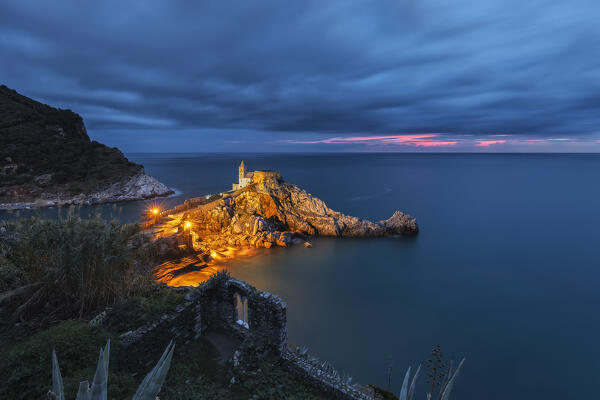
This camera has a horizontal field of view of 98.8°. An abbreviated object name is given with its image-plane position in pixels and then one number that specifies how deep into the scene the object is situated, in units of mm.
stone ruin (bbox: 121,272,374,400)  7682
